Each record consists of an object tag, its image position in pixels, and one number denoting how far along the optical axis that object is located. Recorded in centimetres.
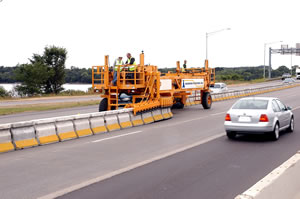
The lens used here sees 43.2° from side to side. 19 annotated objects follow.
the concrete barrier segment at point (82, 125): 1348
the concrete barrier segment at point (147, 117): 1737
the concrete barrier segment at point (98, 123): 1422
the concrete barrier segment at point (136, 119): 1654
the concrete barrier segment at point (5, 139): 1074
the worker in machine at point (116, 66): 1805
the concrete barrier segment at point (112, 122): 1502
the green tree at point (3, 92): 4234
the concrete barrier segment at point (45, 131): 1186
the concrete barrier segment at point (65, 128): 1267
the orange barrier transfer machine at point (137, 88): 1789
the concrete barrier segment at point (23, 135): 1114
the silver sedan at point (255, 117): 1170
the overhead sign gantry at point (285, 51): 8981
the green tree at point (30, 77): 5025
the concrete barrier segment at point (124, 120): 1579
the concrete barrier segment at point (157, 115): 1819
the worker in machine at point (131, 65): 1819
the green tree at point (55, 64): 5403
